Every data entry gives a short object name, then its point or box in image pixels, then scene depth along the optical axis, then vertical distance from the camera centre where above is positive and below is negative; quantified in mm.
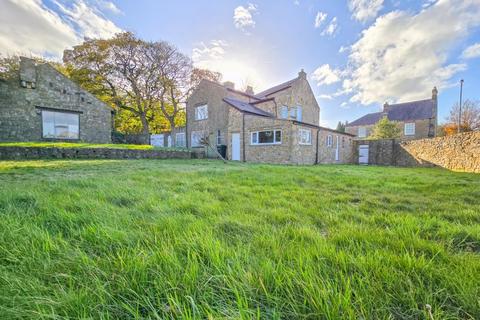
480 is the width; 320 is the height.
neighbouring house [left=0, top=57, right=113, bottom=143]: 12441 +2939
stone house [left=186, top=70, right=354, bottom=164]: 12531 +1951
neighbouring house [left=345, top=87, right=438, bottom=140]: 25188 +5284
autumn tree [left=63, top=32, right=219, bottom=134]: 20109 +8696
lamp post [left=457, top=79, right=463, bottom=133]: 21947 +7711
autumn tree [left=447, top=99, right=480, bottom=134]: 25250 +5319
